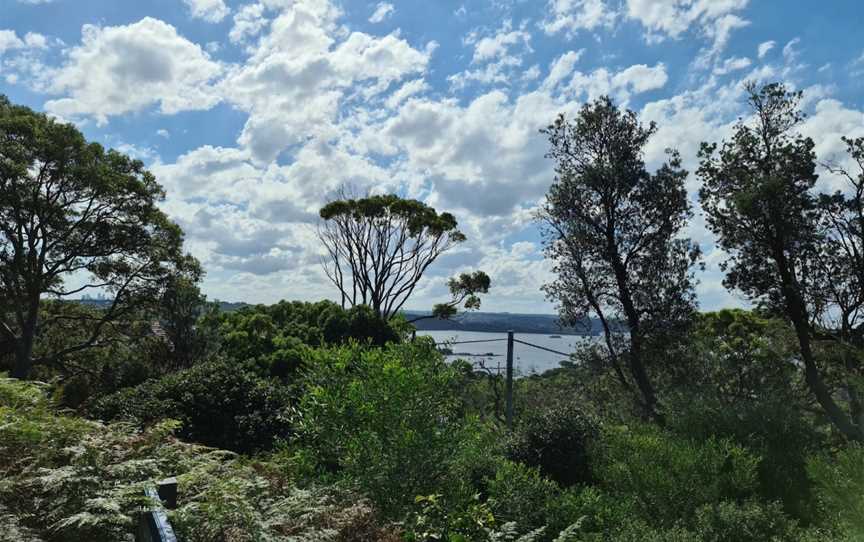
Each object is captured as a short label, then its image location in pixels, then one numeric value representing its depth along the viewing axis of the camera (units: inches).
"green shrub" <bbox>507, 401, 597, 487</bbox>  325.4
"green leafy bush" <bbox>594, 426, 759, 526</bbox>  209.8
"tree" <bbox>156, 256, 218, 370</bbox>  868.0
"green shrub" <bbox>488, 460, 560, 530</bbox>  229.6
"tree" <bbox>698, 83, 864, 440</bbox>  434.9
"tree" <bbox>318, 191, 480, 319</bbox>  1127.0
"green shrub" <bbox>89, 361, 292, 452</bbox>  322.7
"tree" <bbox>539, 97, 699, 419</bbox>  472.4
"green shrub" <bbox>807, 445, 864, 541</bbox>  172.6
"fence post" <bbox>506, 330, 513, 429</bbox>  446.3
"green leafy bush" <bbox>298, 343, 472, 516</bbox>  214.5
